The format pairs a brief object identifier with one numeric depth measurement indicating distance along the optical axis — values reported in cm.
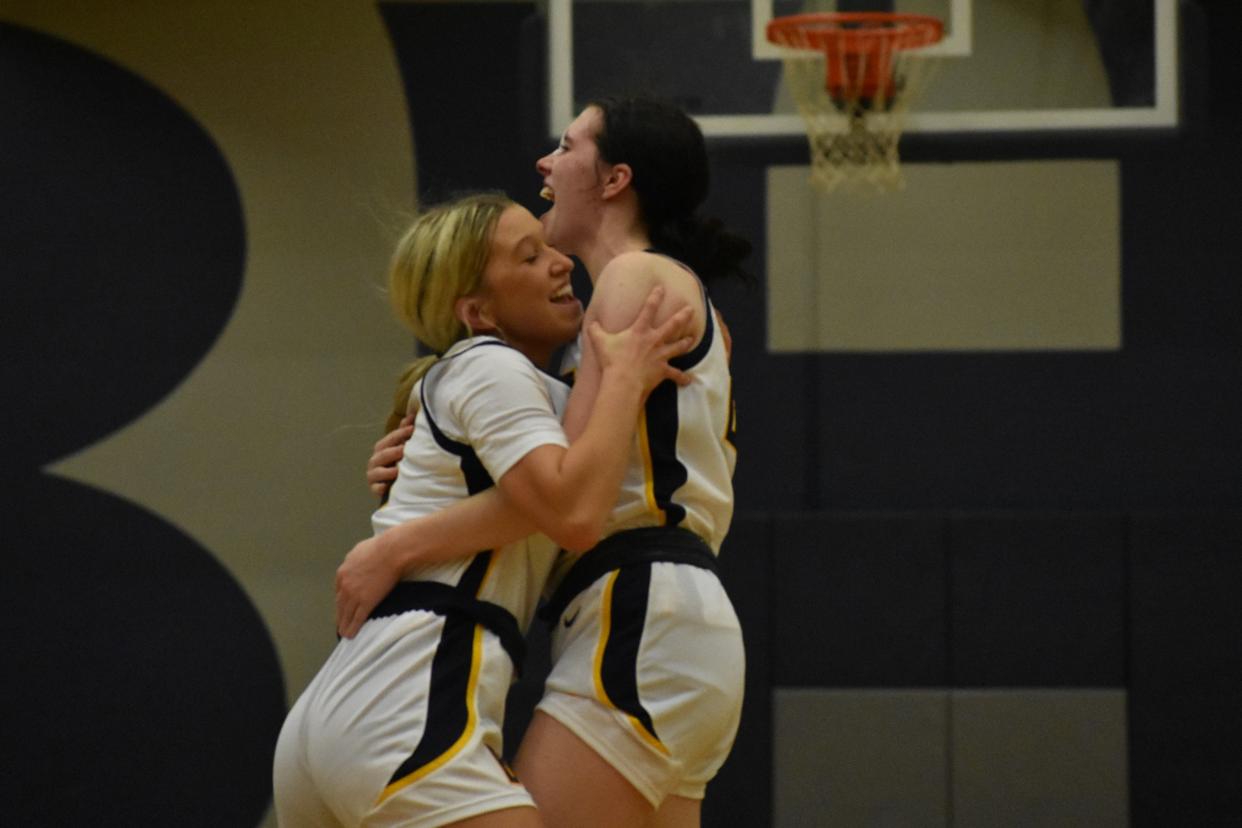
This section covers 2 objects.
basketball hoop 1002
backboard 1029
